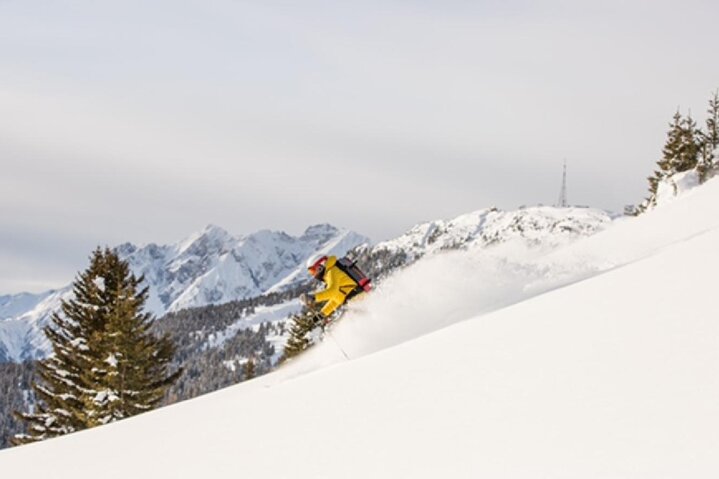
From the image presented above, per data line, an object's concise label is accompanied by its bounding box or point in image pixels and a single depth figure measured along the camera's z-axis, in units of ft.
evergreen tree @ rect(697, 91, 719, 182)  166.30
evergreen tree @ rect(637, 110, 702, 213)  162.81
